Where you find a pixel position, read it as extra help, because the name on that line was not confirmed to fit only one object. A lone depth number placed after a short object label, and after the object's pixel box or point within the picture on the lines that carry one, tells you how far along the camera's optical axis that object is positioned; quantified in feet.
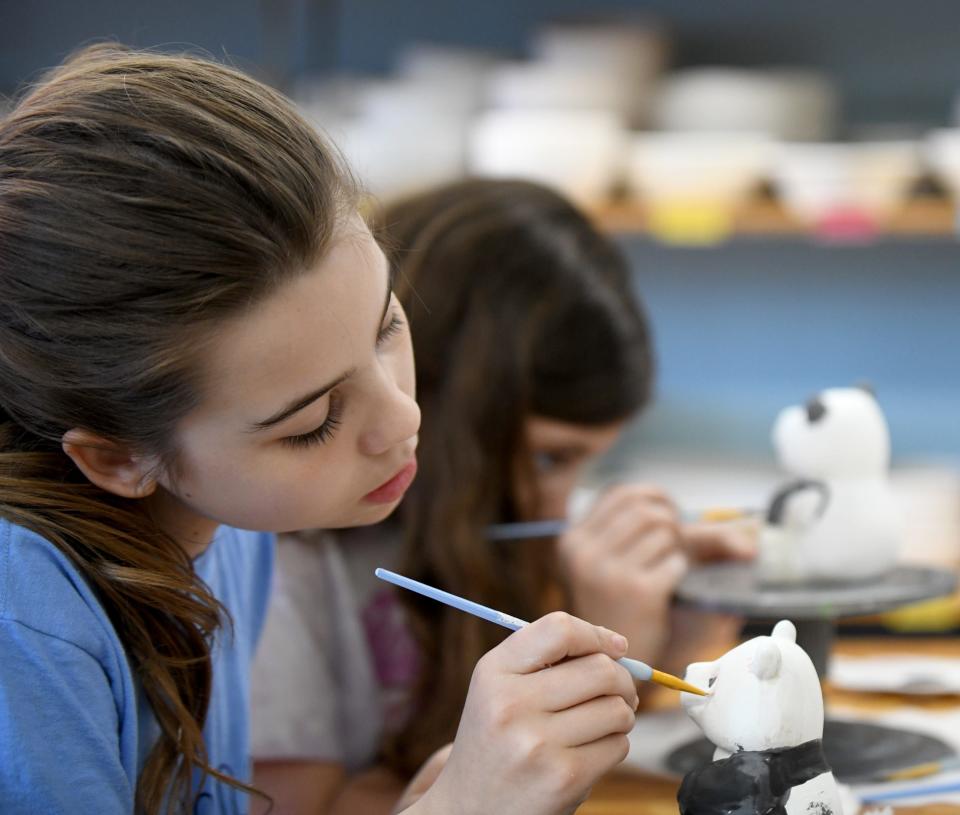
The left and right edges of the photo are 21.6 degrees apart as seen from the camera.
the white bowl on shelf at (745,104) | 8.04
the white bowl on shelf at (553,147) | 7.85
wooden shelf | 7.95
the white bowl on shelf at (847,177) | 7.68
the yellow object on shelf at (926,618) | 6.12
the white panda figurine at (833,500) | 4.85
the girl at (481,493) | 5.15
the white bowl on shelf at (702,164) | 7.79
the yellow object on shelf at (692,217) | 7.96
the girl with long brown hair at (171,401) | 3.63
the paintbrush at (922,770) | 4.35
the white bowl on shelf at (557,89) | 8.13
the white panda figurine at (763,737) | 3.65
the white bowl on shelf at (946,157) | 7.58
